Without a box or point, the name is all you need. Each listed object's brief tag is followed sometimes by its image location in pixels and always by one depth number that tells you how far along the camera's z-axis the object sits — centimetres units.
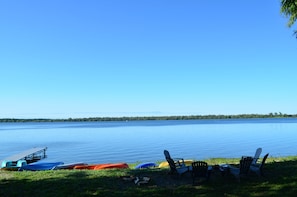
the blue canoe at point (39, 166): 1922
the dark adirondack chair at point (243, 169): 934
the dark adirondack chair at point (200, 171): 911
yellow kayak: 1772
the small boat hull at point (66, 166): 1901
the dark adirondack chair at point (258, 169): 980
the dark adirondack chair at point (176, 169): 983
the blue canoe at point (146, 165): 1809
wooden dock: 2808
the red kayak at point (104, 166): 1811
